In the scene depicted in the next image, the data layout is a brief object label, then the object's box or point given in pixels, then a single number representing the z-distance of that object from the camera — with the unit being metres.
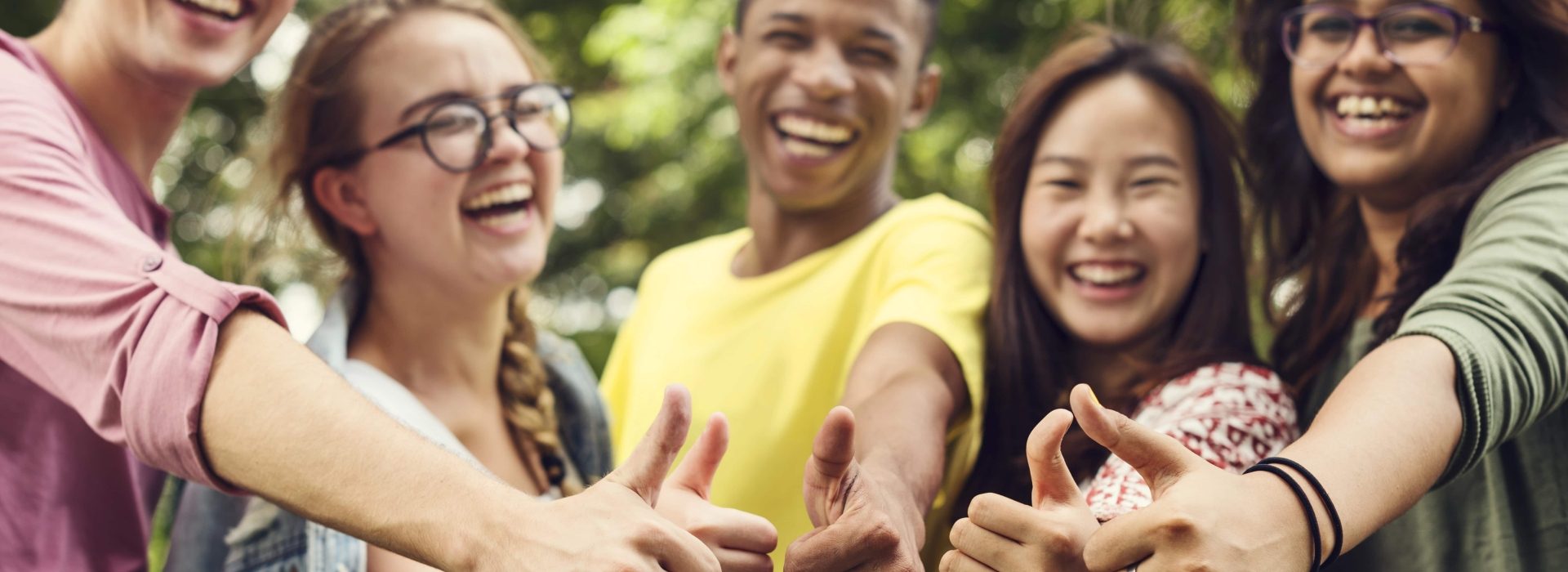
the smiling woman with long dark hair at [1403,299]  1.74
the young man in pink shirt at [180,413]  1.73
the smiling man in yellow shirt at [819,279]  2.60
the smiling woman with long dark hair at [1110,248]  2.59
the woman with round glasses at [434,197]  2.84
